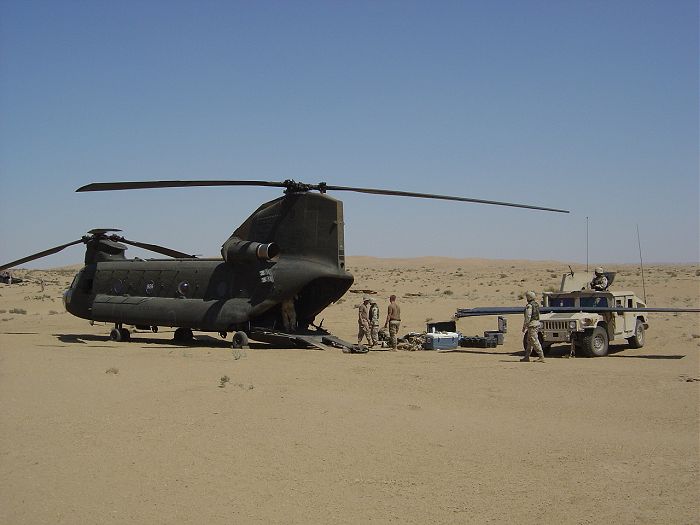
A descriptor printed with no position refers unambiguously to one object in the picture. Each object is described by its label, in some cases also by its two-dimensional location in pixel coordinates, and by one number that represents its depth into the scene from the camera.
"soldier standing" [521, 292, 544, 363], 14.34
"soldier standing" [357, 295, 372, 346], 18.34
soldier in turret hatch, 17.17
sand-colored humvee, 15.49
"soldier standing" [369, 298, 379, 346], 18.25
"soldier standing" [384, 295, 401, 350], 17.42
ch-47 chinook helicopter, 16.64
